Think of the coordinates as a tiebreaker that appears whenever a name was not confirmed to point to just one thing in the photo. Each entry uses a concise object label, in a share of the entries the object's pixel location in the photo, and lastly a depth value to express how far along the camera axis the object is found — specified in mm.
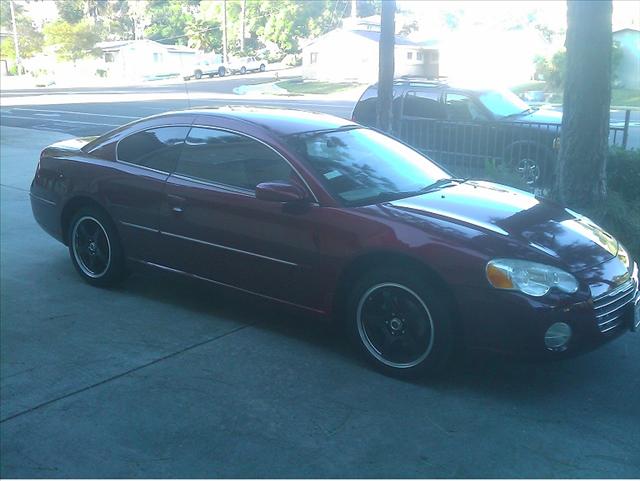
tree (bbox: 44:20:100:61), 68500
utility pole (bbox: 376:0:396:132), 10312
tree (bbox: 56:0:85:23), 79312
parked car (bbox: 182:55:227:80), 60125
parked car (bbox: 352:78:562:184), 10930
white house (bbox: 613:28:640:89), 41750
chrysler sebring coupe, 4520
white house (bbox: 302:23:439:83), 52781
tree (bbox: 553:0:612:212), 8359
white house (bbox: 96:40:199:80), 67875
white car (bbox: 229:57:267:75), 62531
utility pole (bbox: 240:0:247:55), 58094
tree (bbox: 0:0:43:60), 72875
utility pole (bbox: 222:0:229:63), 56625
